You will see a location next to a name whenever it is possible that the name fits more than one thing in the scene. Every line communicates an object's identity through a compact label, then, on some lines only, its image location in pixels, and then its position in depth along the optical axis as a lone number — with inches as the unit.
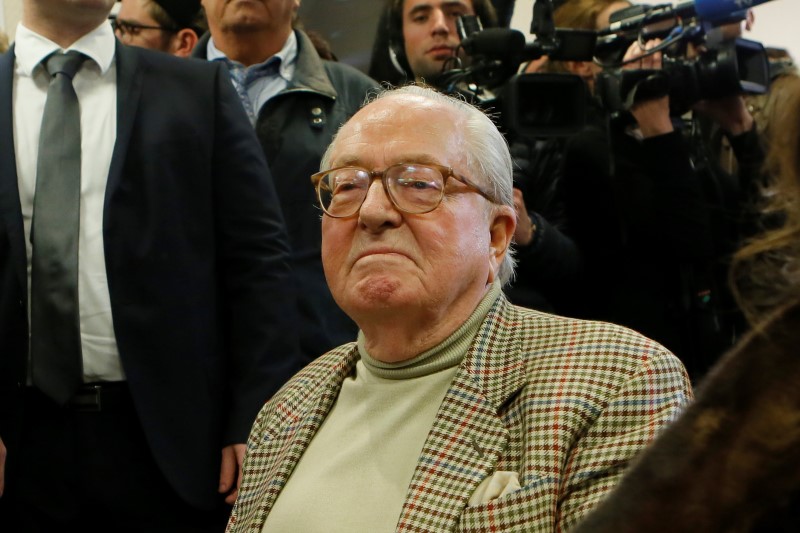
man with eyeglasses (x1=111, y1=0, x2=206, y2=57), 134.9
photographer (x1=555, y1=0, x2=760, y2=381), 109.4
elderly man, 58.9
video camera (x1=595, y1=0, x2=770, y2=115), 108.9
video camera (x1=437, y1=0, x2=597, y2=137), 111.3
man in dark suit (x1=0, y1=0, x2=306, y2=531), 88.1
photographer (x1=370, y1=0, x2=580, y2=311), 109.0
